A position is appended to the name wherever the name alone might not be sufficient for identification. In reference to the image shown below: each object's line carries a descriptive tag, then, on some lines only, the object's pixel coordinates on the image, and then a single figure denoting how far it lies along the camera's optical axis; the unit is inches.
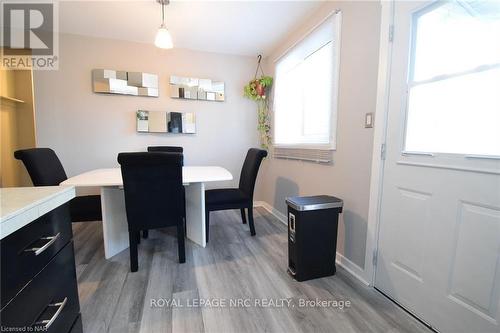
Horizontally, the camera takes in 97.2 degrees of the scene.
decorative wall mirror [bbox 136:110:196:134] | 120.7
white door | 40.1
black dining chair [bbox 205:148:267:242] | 91.0
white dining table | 75.1
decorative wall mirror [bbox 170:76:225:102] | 124.4
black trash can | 64.5
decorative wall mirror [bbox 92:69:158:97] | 112.7
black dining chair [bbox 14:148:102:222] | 70.8
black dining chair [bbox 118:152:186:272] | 66.7
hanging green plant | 128.8
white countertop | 23.4
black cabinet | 24.0
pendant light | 80.5
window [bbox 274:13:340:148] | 79.4
